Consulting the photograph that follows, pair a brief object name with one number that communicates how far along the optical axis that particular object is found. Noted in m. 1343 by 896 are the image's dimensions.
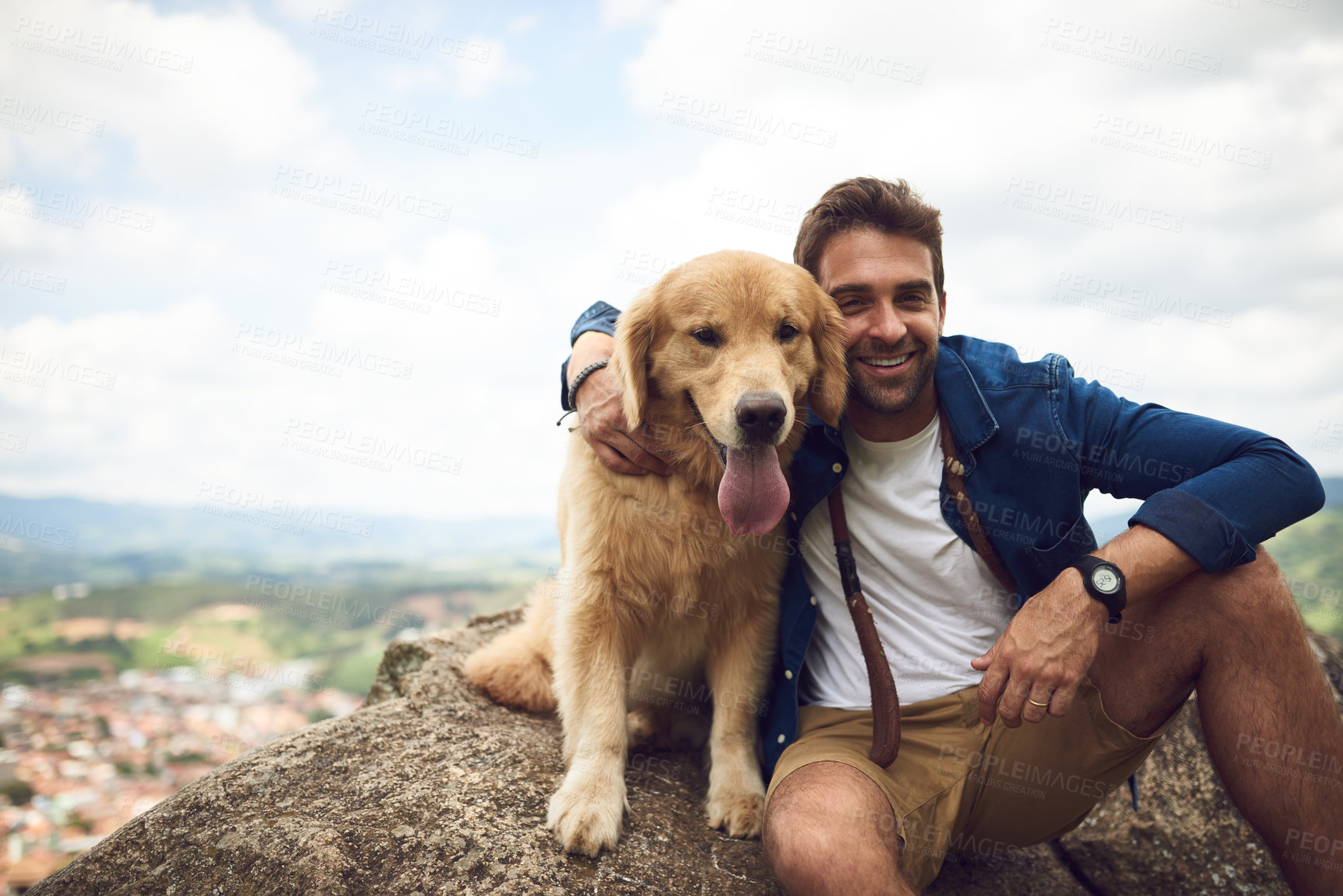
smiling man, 2.14
